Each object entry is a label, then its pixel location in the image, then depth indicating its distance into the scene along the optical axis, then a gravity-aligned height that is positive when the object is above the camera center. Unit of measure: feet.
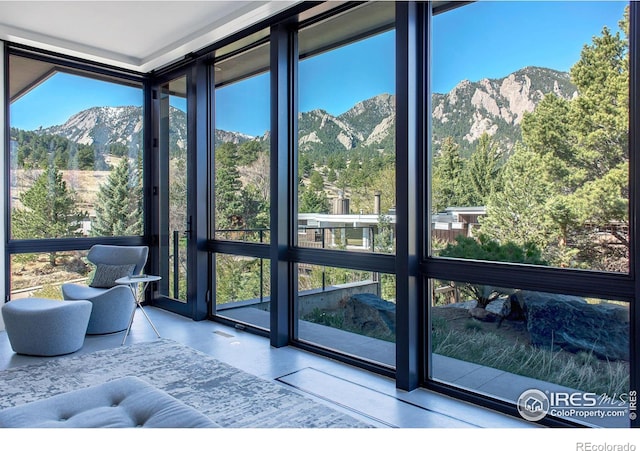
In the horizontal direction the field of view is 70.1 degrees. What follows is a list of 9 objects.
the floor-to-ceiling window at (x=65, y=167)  16.57 +2.09
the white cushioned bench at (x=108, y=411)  6.04 -2.67
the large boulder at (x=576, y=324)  7.86 -1.91
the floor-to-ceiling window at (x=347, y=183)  11.53 +1.03
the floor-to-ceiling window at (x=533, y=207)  7.98 +0.26
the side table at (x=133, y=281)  13.99 -1.86
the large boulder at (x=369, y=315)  11.48 -2.48
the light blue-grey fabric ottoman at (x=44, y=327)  12.64 -3.00
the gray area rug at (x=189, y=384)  8.74 -3.77
